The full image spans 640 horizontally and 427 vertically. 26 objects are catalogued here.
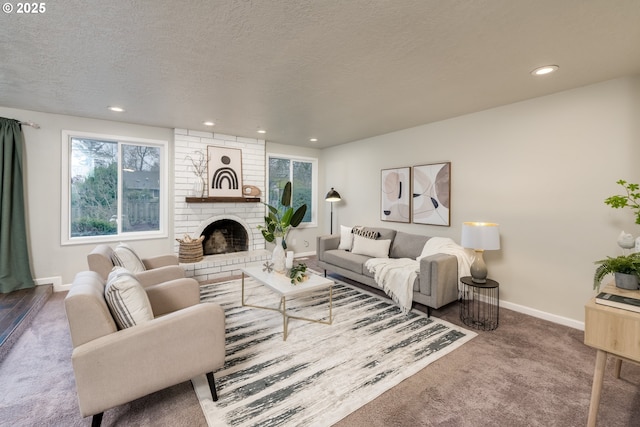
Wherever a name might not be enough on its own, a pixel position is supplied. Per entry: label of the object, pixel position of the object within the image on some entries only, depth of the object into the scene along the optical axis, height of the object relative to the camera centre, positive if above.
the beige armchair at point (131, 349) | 1.40 -0.80
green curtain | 3.35 -0.11
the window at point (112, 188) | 3.92 +0.32
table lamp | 2.81 -0.33
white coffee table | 2.58 -0.77
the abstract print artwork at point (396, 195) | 4.40 +0.26
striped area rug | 1.70 -1.23
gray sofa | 2.91 -0.72
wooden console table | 1.28 -0.61
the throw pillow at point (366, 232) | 4.28 -0.37
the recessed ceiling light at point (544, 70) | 2.31 +1.25
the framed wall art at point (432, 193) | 3.86 +0.26
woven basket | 4.34 -0.70
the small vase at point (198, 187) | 4.64 +0.38
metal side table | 2.82 -1.18
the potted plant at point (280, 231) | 3.08 -0.25
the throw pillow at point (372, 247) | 4.04 -0.57
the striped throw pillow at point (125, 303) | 1.60 -0.57
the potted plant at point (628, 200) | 2.11 +0.10
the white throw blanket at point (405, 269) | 3.08 -0.72
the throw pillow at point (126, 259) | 2.57 -0.50
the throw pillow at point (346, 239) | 4.52 -0.50
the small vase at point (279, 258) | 3.08 -0.56
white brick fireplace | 4.52 +0.02
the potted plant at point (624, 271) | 1.63 -0.37
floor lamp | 5.45 +0.27
